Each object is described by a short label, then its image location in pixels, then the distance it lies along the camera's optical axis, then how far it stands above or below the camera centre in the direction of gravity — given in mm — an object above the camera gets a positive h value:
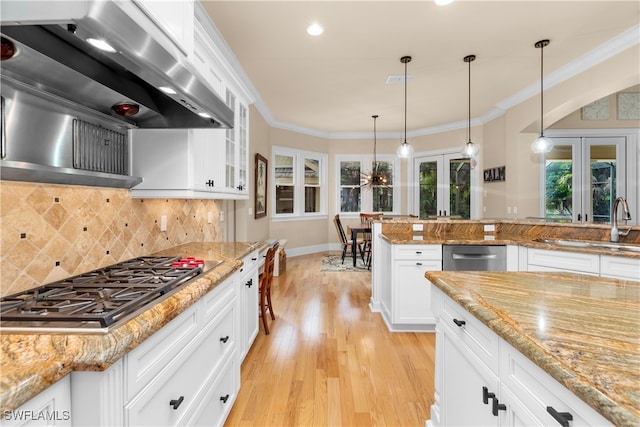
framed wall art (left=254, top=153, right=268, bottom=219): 5309 +479
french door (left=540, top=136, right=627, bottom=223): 4980 +590
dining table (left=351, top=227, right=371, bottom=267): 6051 -323
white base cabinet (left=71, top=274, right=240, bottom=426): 808 -545
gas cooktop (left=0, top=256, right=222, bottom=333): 913 -296
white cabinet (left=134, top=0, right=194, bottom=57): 1211 +845
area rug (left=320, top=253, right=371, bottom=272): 5906 -957
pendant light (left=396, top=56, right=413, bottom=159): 4113 +853
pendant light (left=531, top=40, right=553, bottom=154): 3399 +796
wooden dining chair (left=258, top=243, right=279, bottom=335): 3047 -634
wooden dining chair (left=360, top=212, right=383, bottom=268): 6097 -207
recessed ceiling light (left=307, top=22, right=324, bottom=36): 2980 +1763
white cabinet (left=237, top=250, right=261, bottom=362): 2311 -693
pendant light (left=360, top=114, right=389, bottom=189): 7648 +913
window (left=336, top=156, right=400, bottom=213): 7977 +614
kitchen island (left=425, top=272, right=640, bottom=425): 646 -320
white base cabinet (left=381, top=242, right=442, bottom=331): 3092 -649
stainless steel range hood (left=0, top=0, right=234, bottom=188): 866 +498
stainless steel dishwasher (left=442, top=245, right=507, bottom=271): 3029 -393
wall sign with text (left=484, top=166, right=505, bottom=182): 5516 +759
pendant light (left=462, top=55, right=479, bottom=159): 4122 +853
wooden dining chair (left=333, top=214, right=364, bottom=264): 6515 -400
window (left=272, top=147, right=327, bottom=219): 6957 +742
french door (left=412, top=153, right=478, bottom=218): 6766 +680
